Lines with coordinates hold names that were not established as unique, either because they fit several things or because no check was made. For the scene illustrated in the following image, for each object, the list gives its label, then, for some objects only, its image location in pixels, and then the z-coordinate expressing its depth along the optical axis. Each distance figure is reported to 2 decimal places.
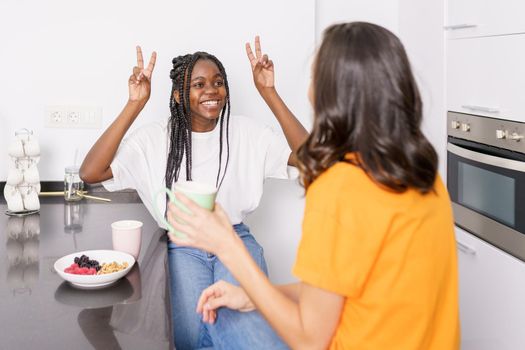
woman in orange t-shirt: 0.86
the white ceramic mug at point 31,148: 1.89
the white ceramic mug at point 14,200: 1.85
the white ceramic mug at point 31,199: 1.87
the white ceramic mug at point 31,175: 1.89
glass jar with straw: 2.06
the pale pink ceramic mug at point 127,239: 1.39
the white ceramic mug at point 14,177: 1.87
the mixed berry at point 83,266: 1.23
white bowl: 1.18
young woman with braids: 1.76
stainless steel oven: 1.60
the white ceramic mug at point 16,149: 1.88
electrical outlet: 2.17
